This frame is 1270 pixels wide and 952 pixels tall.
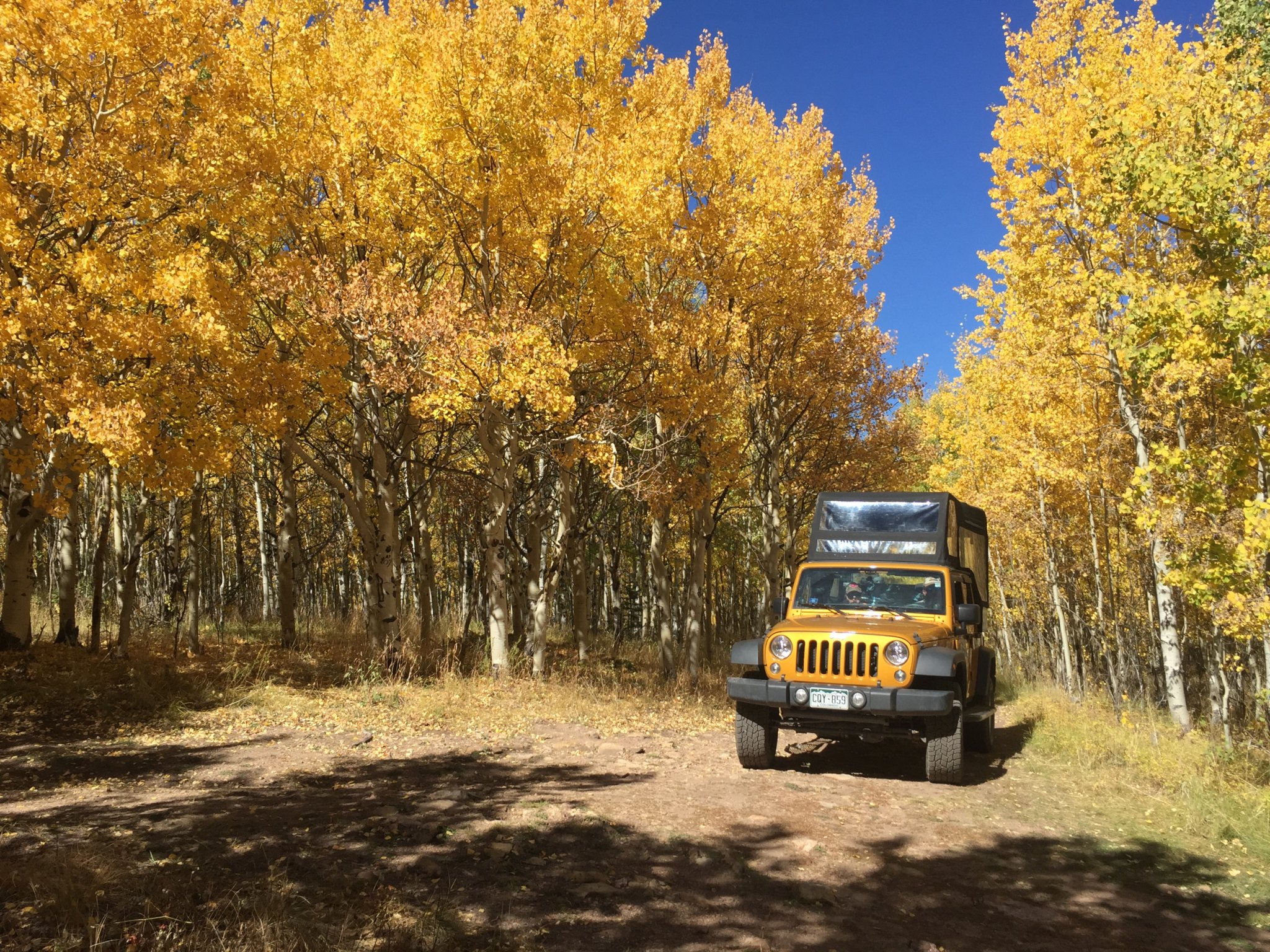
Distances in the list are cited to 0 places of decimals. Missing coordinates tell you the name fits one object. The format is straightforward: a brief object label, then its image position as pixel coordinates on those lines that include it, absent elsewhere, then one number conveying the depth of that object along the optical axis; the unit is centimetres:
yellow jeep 816
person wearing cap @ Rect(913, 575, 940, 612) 923
